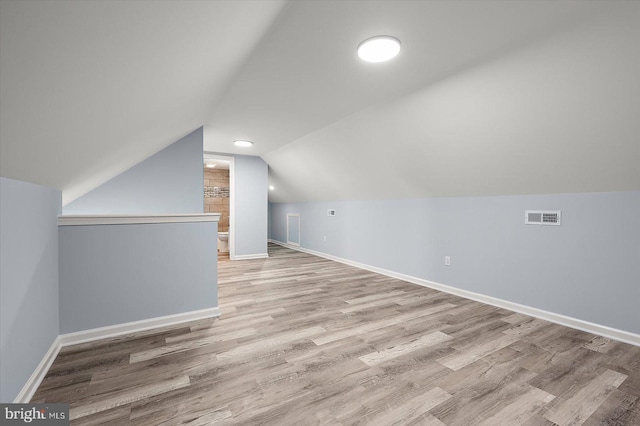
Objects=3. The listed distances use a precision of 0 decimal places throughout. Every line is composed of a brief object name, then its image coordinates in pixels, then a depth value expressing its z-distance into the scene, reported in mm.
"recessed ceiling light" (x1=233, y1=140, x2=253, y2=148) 4934
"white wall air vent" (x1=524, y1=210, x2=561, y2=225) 2852
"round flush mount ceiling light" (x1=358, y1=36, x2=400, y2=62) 1934
